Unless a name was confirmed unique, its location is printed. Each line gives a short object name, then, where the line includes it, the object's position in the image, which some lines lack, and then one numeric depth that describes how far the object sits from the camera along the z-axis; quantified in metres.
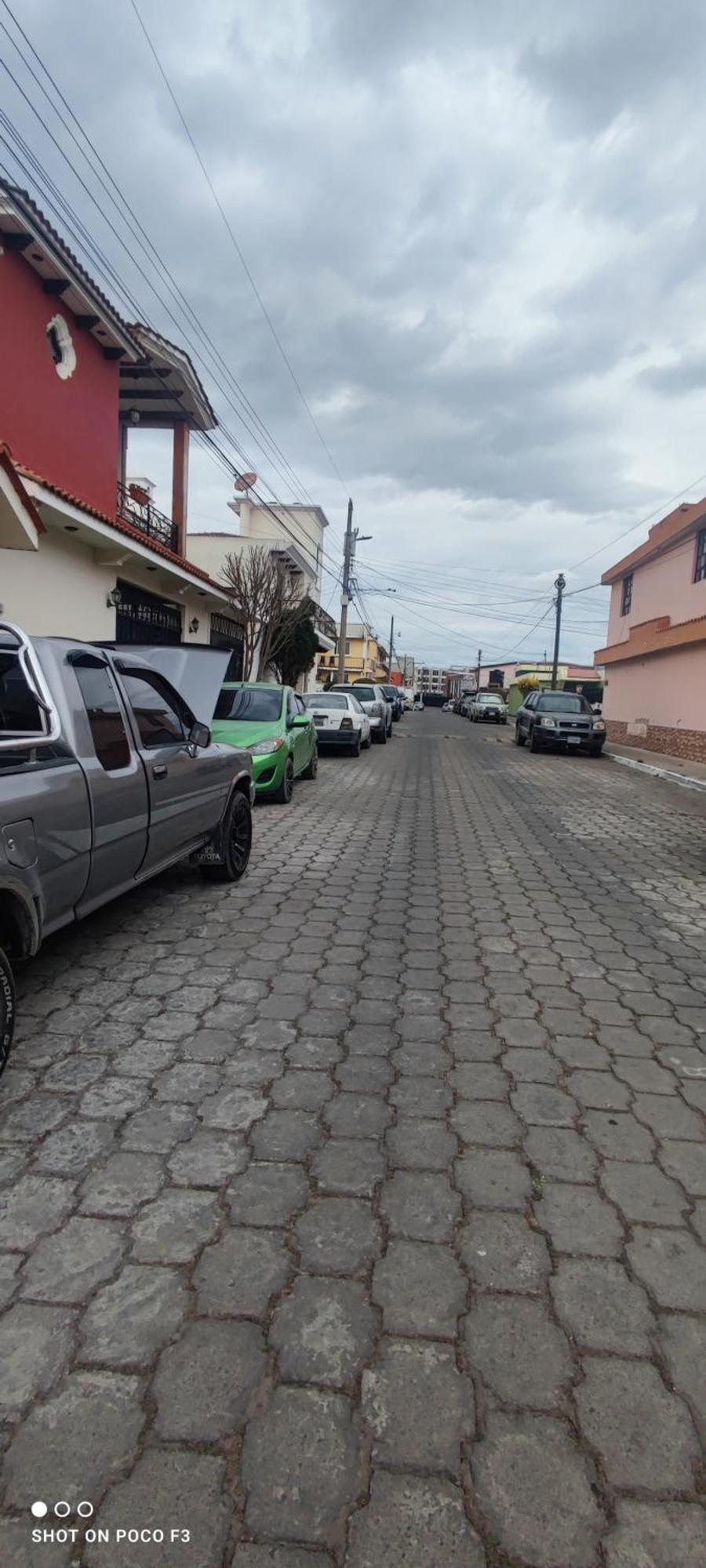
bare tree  20.70
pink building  18.64
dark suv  19.62
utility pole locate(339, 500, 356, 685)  37.25
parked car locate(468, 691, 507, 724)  42.44
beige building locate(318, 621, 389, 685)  68.50
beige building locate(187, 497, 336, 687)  31.47
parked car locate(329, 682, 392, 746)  21.82
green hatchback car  9.66
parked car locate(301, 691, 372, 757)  16.69
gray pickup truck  3.20
